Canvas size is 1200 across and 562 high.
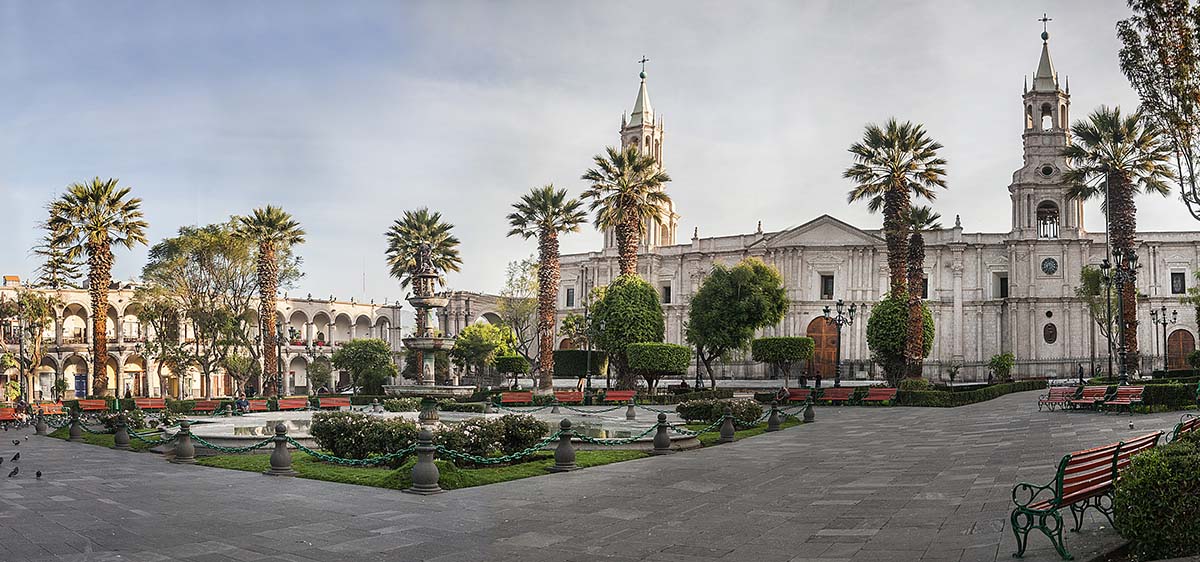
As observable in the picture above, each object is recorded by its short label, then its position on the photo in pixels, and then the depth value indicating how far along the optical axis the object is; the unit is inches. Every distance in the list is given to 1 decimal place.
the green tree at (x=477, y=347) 2162.9
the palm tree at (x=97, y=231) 1566.2
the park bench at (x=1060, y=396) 1025.5
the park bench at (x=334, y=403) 1369.3
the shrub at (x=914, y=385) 1368.6
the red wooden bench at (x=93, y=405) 1369.3
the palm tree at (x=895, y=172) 1498.5
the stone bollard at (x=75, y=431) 927.7
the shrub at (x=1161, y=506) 278.8
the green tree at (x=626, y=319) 1723.7
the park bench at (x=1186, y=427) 413.6
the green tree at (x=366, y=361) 1782.7
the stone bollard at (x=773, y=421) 917.8
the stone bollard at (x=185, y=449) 687.1
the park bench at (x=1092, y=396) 968.9
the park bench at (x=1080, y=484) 305.3
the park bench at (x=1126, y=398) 919.0
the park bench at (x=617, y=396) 1476.4
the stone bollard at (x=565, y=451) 599.2
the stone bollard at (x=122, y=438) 821.2
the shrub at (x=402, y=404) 994.7
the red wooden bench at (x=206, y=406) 1337.4
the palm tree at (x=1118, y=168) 1523.1
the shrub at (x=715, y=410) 922.1
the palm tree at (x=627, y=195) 1770.4
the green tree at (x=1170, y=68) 534.0
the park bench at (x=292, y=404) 1364.1
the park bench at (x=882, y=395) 1328.7
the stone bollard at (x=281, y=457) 588.7
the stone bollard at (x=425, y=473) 503.2
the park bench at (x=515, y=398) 1476.4
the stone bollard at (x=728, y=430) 807.7
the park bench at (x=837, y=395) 1371.8
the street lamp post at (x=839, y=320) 1533.0
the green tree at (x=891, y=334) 1592.0
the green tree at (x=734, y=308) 1713.8
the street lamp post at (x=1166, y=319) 2243.0
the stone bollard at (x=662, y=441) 713.0
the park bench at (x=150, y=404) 1454.2
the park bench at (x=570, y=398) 1491.1
